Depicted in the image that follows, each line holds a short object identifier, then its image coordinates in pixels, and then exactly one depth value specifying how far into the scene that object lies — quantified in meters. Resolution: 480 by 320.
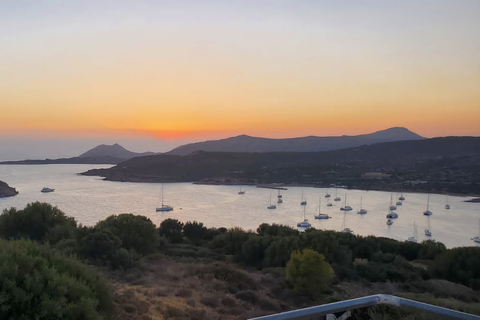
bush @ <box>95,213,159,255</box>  14.22
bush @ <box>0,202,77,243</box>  13.66
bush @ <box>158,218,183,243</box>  20.55
